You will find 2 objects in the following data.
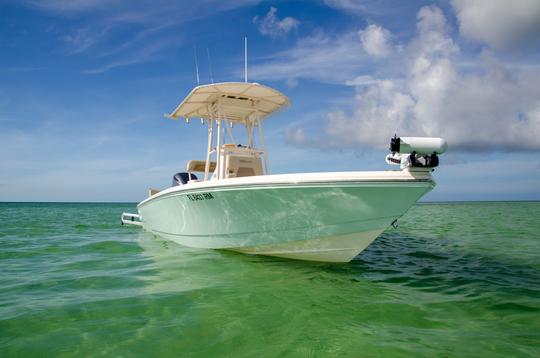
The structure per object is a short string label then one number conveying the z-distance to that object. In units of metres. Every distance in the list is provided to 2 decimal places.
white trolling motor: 4.50
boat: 4.83
